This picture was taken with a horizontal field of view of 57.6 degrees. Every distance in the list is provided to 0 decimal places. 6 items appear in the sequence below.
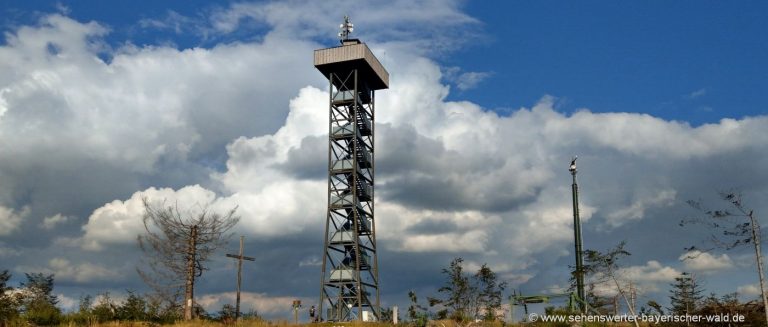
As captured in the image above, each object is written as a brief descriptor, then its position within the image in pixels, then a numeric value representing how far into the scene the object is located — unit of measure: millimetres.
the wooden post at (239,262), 49953
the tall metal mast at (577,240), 43188
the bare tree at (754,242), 26516
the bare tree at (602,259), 39891
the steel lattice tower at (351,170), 66375
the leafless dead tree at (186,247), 47781
